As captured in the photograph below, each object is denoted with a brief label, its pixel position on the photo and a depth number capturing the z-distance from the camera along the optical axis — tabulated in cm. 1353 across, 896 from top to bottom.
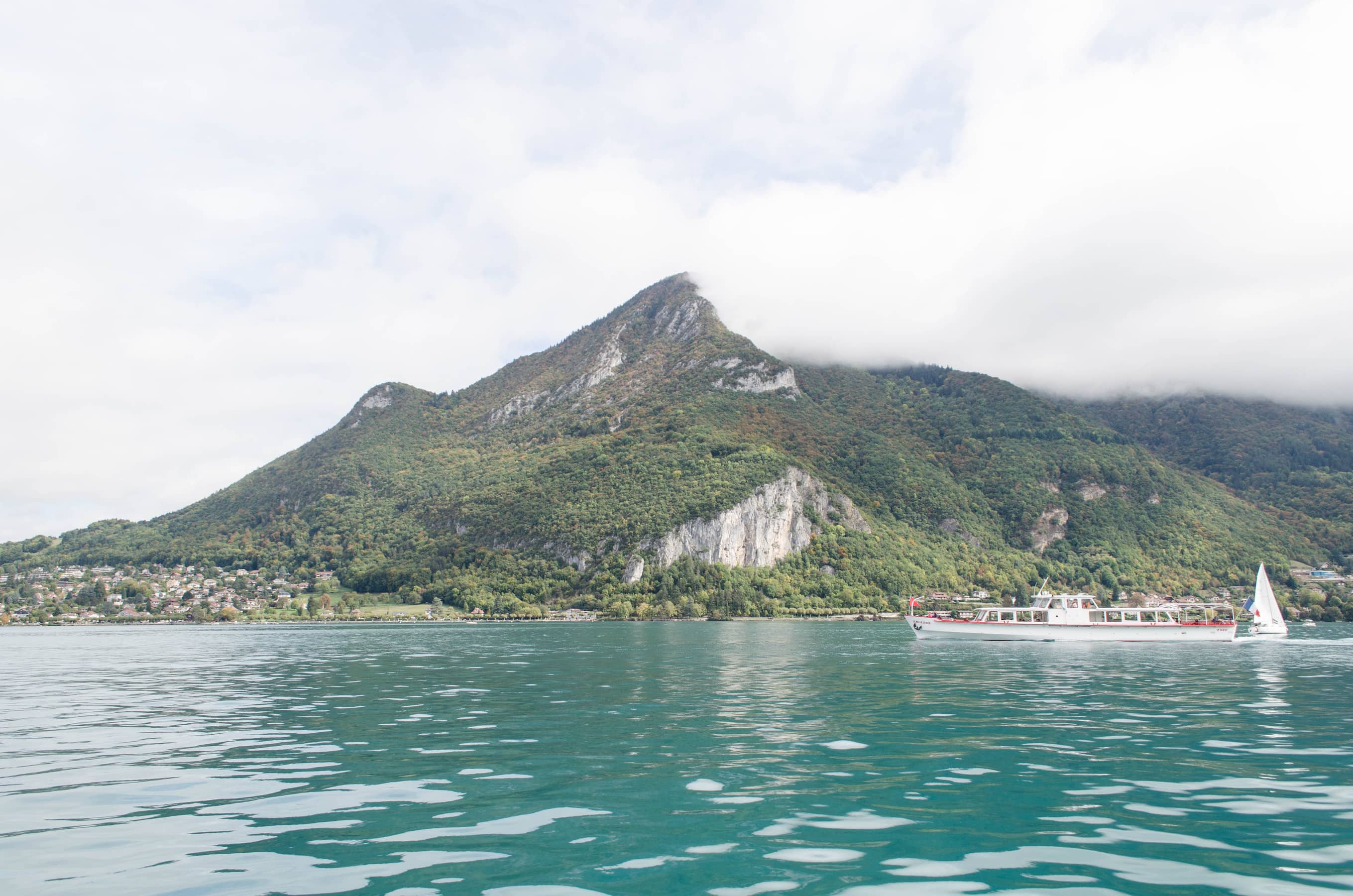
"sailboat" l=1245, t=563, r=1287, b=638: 7750
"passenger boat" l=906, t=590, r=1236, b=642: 7612
